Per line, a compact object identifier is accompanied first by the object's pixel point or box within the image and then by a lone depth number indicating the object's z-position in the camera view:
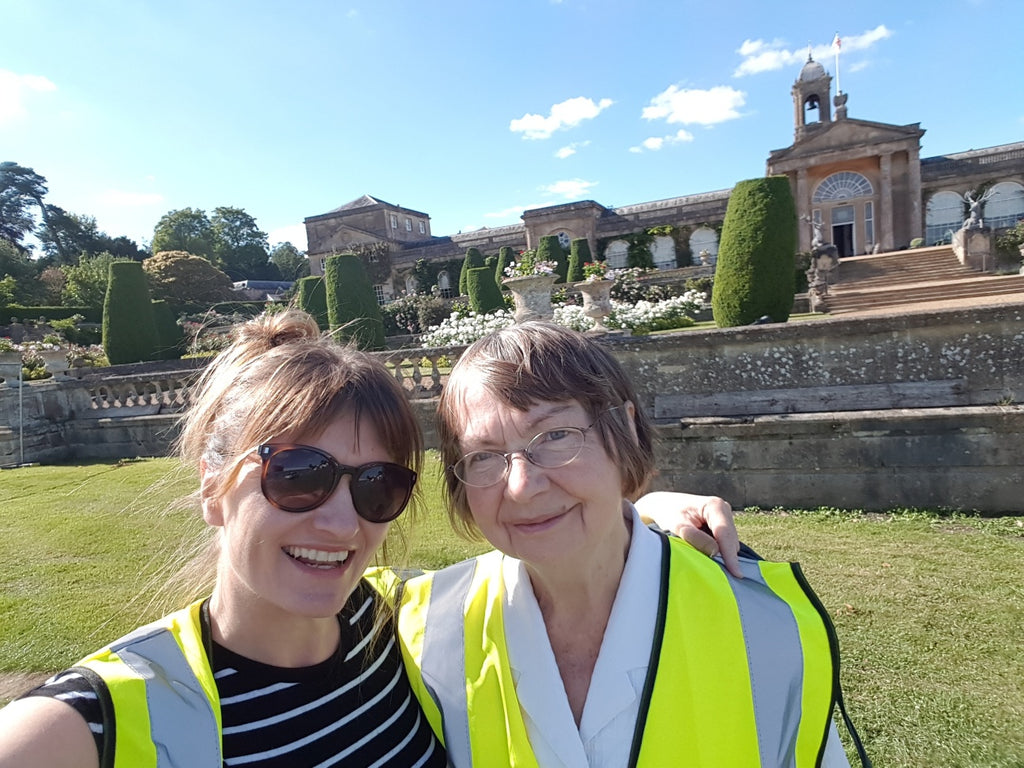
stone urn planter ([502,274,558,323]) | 11.15
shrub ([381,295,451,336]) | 25.44
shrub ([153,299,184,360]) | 24.89
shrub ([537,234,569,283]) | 30.30
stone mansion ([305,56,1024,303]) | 27.52
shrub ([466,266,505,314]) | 19.80
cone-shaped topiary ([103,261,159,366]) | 20.86
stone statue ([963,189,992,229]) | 25.49
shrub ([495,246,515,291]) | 28.56
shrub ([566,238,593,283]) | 26.76
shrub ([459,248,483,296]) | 32.17
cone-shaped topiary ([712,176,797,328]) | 13.03
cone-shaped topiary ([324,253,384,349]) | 17.94
